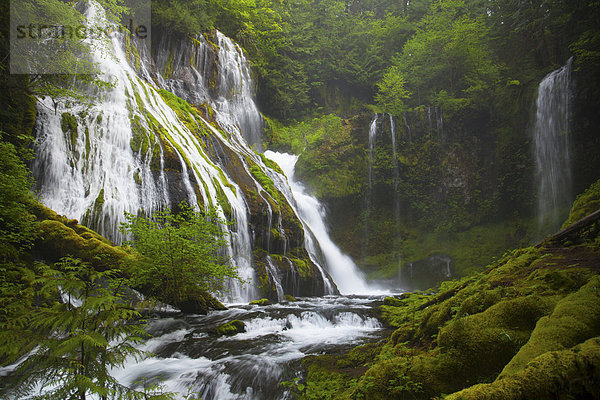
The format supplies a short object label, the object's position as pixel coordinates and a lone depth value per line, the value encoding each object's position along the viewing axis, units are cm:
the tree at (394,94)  2134
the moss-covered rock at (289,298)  1072
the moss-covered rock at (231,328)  646
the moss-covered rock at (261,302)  954
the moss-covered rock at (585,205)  632
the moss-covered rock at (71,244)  678
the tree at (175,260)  670
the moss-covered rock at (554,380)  172
